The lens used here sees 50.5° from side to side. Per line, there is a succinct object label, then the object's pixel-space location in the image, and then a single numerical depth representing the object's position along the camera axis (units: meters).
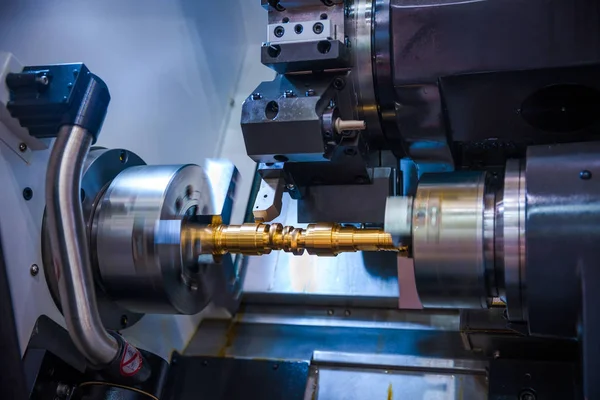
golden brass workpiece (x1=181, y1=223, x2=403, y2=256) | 0.93
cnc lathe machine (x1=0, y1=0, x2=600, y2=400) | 0.82
